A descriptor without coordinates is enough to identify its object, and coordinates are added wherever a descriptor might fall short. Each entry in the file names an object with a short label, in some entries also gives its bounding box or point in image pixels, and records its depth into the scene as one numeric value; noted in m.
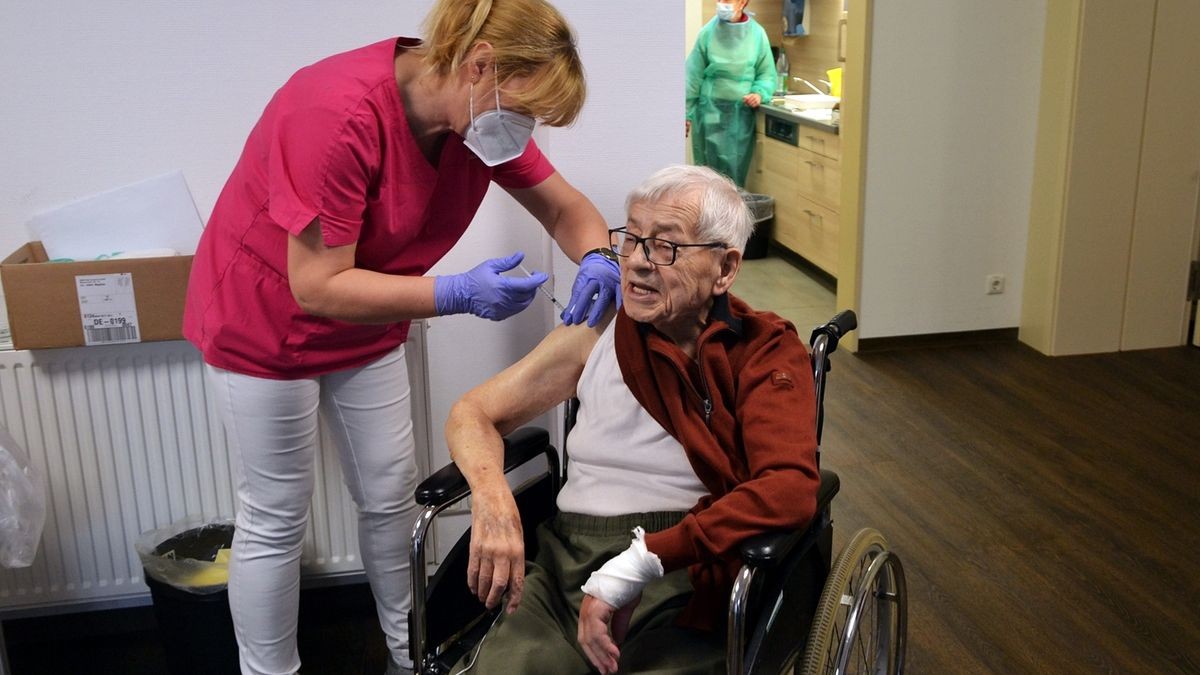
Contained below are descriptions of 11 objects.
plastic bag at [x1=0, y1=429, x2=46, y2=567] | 1.99
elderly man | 1.51
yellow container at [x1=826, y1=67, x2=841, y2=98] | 5.25
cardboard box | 2.07
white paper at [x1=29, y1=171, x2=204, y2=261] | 2.21
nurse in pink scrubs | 1.66
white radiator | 2.22
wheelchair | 1.45
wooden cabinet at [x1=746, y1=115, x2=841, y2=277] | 4.84
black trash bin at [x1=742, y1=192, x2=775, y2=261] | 5.51
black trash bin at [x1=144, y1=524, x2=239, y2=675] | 2.14
